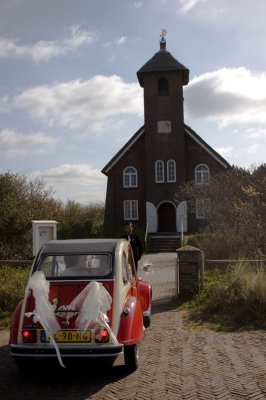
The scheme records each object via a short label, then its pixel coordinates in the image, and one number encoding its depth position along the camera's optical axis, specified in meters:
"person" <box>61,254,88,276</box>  6.66
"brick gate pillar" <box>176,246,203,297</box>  10.88
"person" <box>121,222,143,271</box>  10.02
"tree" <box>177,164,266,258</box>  15.91
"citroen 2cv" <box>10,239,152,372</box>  5.77
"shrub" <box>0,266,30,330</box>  10.03
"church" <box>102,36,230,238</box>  35.97
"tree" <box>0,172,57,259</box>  16.97
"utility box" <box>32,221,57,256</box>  12.23
